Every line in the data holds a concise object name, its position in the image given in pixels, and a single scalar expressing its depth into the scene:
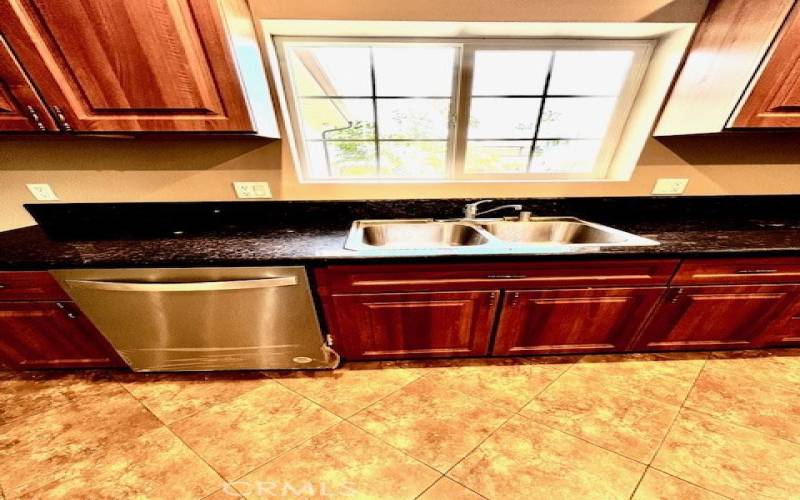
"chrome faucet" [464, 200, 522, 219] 1.49
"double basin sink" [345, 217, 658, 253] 1.49
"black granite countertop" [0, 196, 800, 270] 1.07
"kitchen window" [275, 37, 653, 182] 1.37
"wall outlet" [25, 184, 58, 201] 1.43
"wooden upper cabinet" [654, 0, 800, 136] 0.97
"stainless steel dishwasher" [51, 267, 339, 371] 1.08
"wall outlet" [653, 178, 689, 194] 1.51
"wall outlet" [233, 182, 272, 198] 1.49
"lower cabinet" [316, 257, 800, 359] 1.13
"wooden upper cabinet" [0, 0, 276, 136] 0.89
